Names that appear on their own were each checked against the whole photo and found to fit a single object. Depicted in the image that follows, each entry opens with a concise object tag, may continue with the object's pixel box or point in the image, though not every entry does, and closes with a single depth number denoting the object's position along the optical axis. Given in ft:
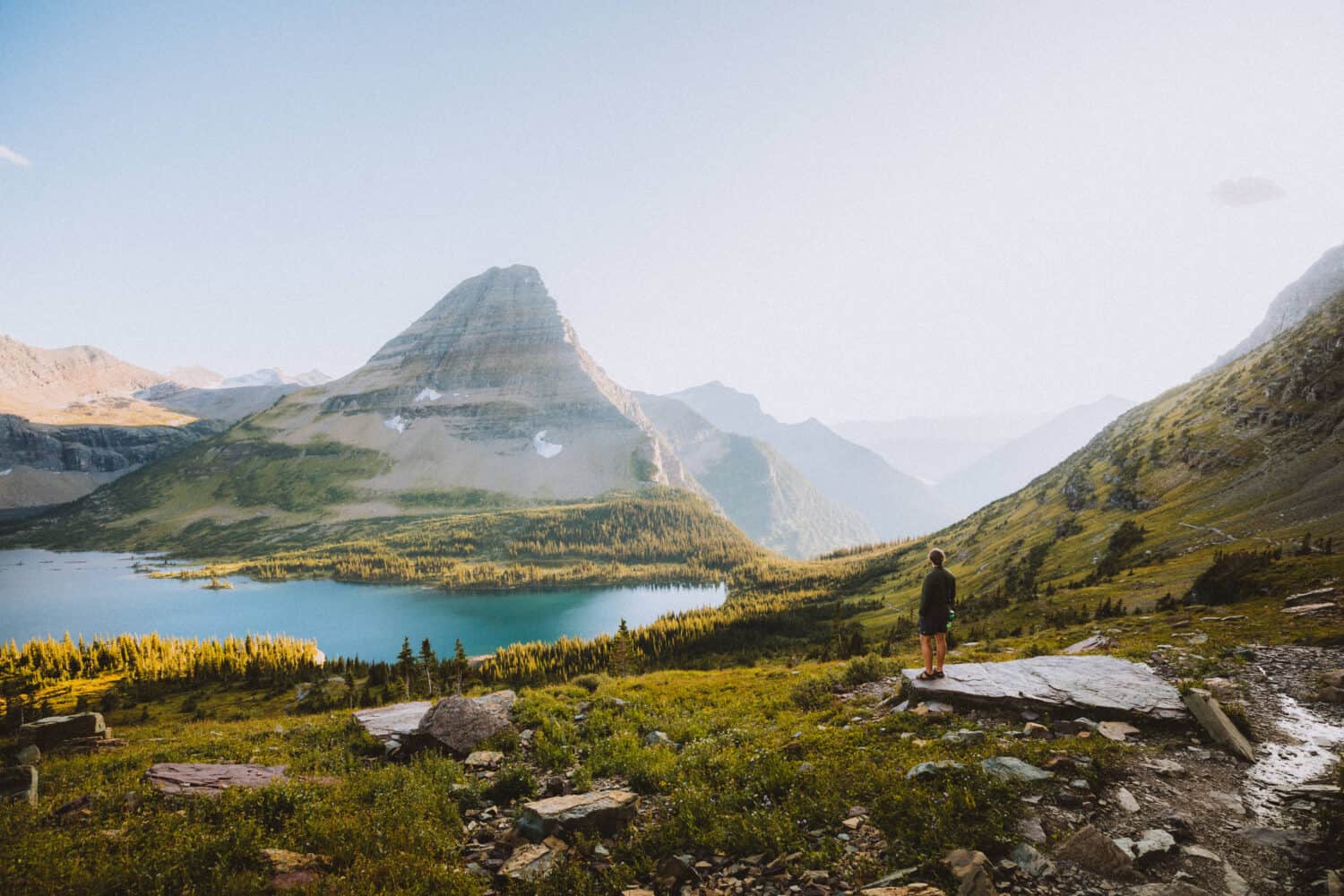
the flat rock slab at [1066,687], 38.06
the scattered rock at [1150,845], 22.82
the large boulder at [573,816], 30.99
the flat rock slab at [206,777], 35.60
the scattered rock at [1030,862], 22.22
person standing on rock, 50.19
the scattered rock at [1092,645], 67.01
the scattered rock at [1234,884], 20.65
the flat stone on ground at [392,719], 52.21
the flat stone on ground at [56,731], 65.51
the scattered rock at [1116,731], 34.55
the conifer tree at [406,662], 193.44
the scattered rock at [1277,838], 23.00
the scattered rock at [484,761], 44.14
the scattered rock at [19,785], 35.17
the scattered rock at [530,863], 26.76
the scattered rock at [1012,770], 29.25
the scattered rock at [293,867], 24.18
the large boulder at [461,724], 48.14
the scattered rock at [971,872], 20.82
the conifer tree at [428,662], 176.53
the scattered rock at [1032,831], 24.53
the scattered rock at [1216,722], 31.96
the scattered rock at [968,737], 35.83
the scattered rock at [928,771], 30.60
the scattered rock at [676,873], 26.05
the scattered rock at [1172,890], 20.38
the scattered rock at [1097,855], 21.95
